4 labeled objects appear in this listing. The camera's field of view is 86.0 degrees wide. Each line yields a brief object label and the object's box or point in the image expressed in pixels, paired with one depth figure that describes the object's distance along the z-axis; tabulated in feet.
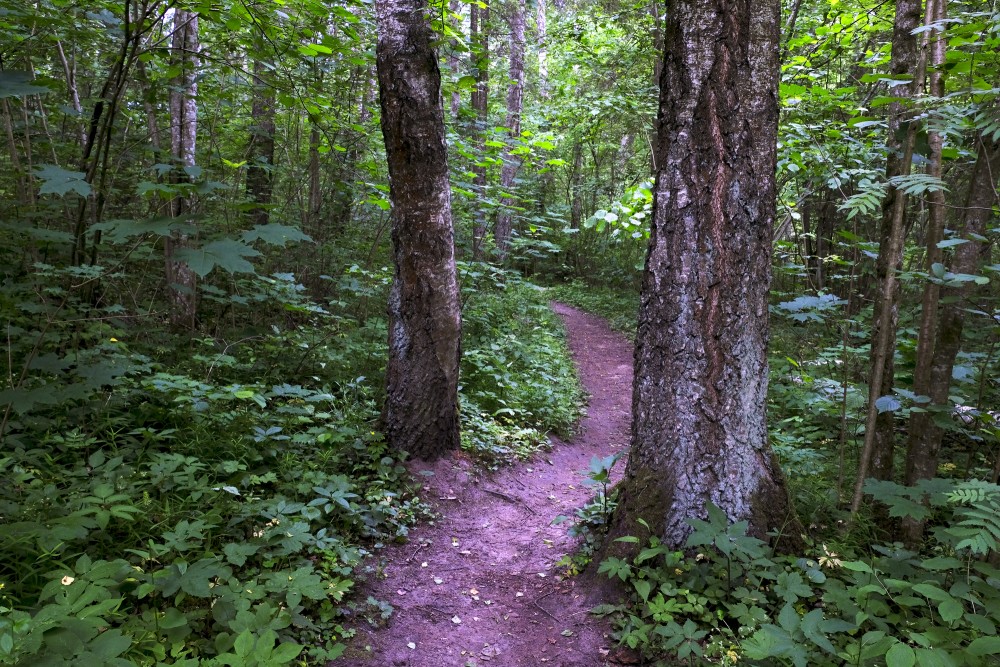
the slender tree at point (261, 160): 23.66
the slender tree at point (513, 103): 47.52
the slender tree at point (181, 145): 18.95
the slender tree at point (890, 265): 11.07
